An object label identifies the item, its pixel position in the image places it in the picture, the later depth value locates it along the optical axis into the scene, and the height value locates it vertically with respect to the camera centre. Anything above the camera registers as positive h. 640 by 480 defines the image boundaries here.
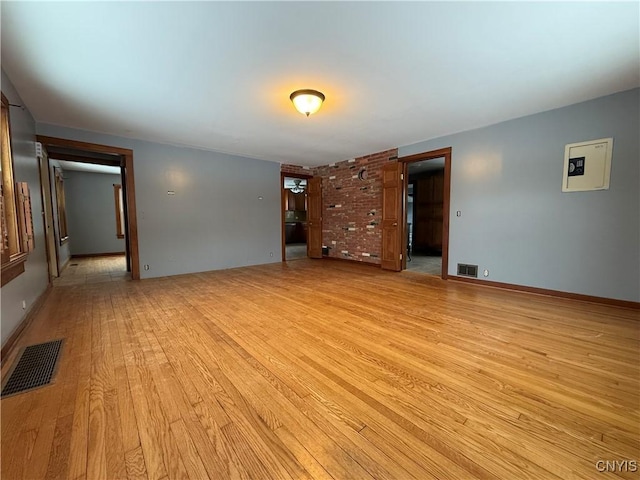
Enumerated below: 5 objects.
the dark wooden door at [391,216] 5.20 +0.00
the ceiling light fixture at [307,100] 2.82 +1.26
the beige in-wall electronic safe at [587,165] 3.14 +0.61
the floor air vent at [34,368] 1.69 -1.07
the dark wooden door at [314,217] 7.00 -0.02
